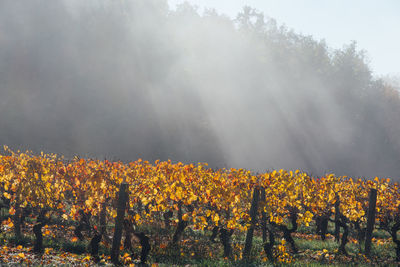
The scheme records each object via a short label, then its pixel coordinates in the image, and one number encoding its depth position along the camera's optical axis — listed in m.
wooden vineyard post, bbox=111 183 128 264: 15.20
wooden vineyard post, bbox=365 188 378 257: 18.22
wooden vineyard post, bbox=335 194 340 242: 23.30
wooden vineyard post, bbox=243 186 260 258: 16.48
